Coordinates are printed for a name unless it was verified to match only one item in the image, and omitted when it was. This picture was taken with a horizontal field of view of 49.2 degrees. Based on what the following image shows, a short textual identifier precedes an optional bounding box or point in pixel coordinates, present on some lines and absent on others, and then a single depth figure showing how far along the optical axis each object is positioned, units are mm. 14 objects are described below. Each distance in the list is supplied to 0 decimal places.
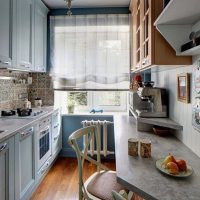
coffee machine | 2182
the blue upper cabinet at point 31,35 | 2498
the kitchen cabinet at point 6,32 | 2092
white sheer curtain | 3477
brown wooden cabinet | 1653
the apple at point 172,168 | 1168
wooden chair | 1491
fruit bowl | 1150
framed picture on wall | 1646
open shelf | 1285
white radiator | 3305
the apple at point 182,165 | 1201
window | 3756
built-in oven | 2531
